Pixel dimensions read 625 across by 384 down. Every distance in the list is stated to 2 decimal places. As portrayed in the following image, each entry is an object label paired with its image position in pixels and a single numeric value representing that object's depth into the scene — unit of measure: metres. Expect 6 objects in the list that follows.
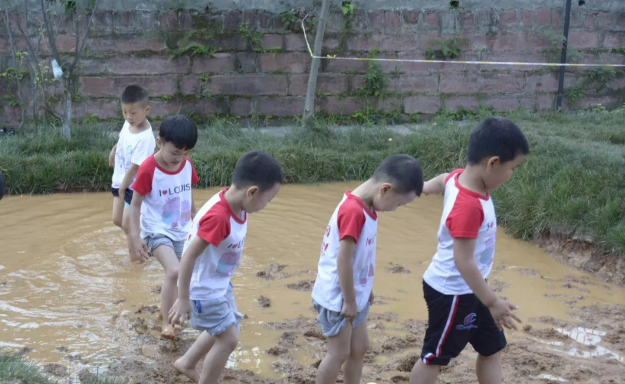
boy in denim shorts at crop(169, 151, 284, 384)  3.53
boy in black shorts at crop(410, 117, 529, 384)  3.31
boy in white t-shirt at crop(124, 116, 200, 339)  4.46
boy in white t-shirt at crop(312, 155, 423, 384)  3.42
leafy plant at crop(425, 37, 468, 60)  10.80
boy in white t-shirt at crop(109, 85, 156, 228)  5.26
